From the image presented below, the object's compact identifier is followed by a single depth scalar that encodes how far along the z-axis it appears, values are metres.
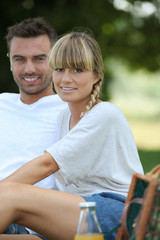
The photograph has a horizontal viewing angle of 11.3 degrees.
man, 5.54
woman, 3.95
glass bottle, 3.18
